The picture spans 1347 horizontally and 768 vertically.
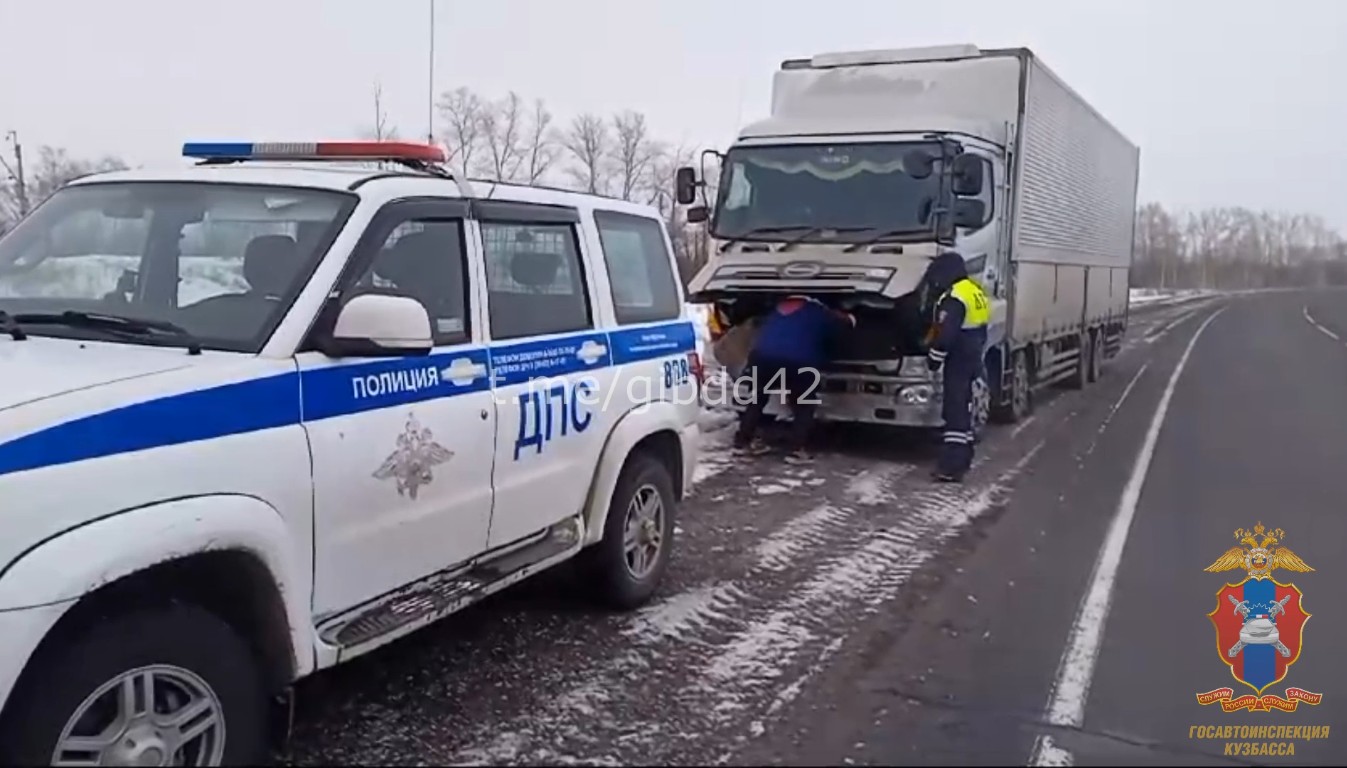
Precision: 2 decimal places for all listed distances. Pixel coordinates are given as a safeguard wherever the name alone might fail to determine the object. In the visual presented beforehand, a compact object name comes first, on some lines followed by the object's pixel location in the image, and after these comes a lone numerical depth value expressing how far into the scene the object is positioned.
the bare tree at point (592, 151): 53.19
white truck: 10.55
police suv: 3.07
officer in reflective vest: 9.80
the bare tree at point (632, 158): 50.72
